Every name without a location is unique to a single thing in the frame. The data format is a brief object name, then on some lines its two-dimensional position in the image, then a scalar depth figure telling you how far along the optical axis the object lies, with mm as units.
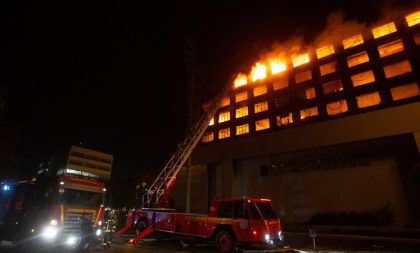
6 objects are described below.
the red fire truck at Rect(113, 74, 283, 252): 10664
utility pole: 18903
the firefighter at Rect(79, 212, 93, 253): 9969
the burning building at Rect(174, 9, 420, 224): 22312
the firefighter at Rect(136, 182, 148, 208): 17530
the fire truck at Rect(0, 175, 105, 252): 12195
